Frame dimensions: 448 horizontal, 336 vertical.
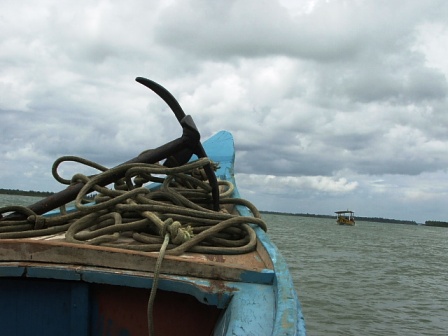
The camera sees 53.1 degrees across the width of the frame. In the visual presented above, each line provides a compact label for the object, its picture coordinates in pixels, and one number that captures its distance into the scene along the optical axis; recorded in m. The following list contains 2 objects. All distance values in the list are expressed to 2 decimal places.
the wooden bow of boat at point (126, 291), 1.59
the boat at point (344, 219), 56.52
